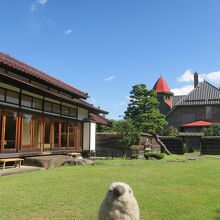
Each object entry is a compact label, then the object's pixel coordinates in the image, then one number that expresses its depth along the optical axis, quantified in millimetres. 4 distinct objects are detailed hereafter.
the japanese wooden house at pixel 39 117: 9963
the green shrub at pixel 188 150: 26108
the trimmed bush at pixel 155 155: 15426
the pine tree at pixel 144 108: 24025
